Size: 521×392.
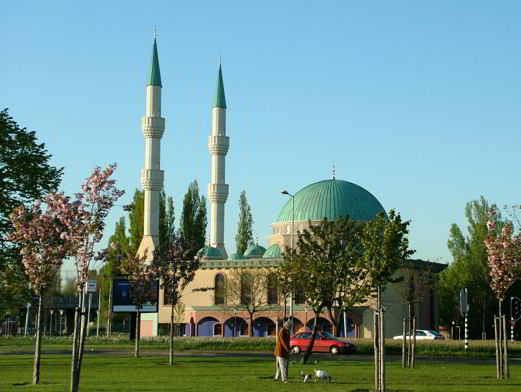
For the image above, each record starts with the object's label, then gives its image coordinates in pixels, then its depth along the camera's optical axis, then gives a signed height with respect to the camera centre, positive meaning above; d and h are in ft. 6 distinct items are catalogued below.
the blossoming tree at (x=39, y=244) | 76.64 +6.74
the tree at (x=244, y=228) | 328.80 +35.52
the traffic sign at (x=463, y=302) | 169.58 +4.92
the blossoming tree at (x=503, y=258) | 89.61 +7.05
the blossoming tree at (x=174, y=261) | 124.67 +8.90
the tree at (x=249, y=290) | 247.09 +9.63
